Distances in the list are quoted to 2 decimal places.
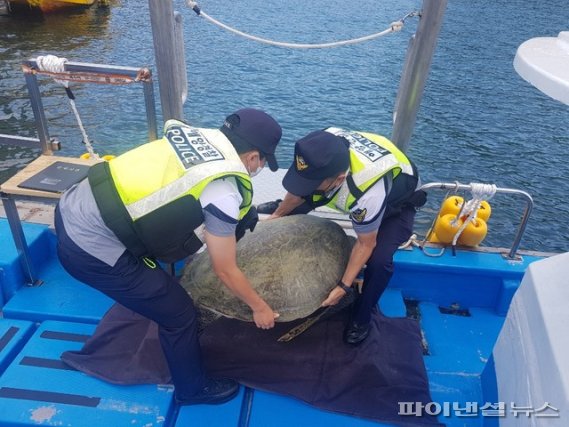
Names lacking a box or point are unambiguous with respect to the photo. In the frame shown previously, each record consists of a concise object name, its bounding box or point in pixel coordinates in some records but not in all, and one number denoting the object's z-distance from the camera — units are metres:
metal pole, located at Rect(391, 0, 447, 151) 3.27
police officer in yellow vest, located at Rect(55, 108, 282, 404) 2.16
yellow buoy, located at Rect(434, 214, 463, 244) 3.76
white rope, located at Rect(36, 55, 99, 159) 3.37
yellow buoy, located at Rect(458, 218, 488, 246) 3.76
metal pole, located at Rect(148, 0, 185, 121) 3.37
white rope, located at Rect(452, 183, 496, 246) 3.49
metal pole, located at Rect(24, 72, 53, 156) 3.45
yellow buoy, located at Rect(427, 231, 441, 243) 3.91
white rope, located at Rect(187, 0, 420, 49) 3.79
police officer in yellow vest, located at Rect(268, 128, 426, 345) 2.56
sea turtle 2.92
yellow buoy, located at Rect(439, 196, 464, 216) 3.95
